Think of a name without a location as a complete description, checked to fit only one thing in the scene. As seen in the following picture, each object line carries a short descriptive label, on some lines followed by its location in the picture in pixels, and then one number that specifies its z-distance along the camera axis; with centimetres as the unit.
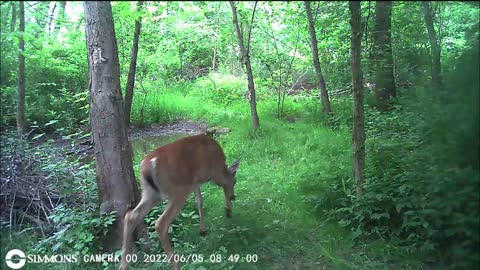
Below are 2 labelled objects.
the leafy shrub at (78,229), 366
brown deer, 363
